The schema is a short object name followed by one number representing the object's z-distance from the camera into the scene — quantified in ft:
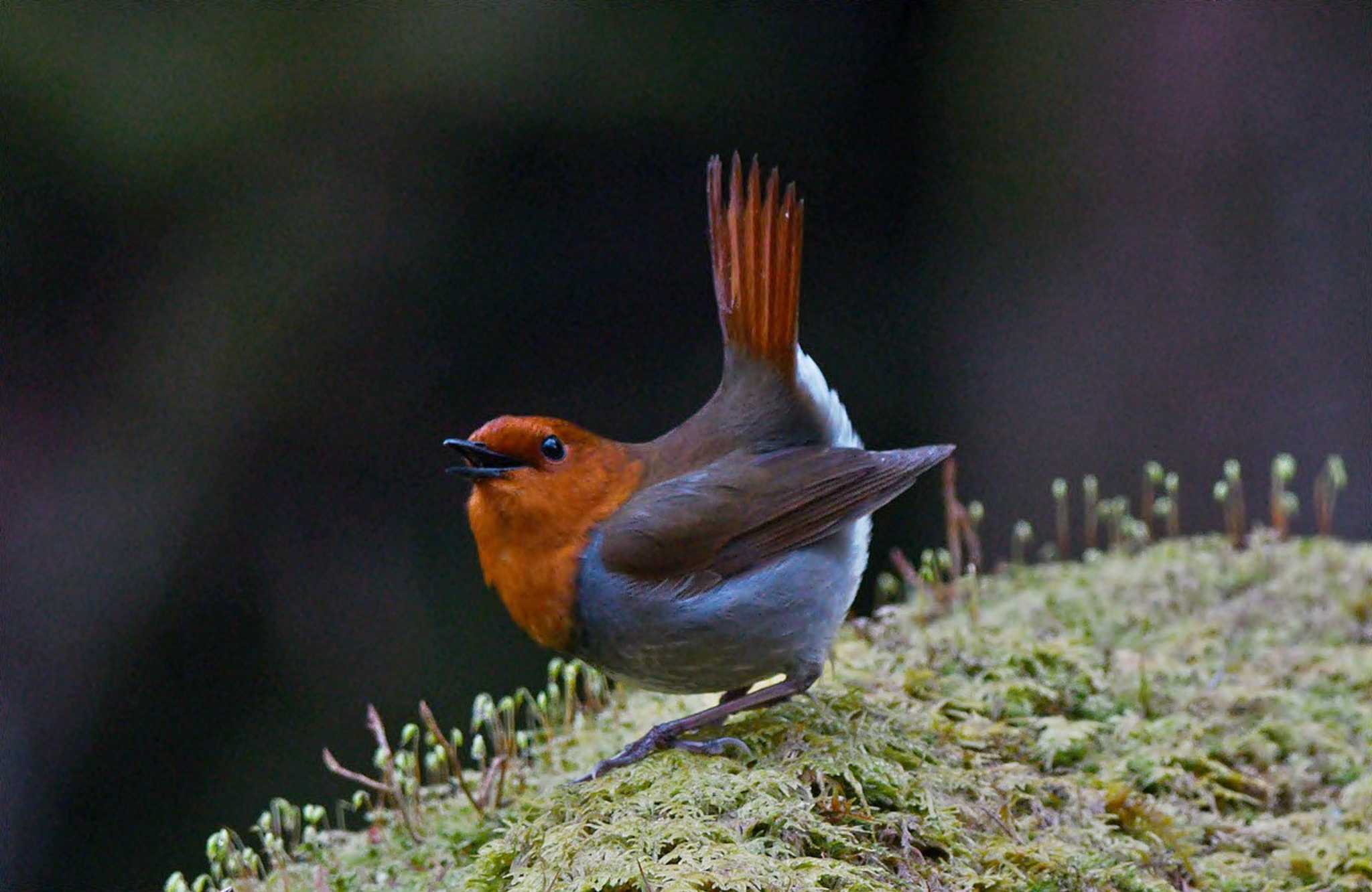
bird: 18.60
